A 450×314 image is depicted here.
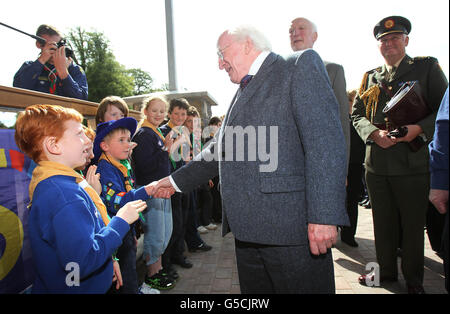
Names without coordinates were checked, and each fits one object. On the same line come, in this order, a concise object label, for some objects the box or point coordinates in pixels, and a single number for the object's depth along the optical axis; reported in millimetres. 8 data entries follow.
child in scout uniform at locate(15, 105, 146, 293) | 1347
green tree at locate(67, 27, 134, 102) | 31953
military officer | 2652
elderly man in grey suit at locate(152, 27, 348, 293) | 1382
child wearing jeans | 2936
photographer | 2777
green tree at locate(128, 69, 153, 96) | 48238
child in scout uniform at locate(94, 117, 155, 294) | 2113
